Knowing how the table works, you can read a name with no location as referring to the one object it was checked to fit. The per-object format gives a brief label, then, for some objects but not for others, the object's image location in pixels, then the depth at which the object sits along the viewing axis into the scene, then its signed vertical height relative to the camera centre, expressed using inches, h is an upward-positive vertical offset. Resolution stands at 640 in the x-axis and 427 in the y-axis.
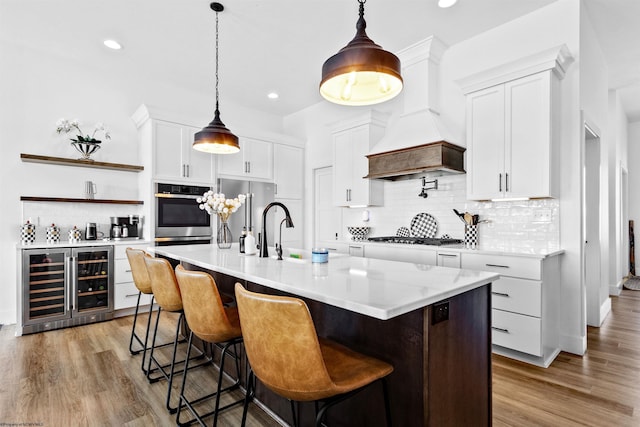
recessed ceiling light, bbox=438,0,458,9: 118.6 +75.7
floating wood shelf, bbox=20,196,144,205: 152.5 +7.2
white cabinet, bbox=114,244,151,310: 156.1 -32.0
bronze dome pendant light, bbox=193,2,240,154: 113.4 +26.9
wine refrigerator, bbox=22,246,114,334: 136.1 -30.9
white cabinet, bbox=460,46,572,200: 112.4 +31.5
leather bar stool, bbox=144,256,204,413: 82.7 -18.1
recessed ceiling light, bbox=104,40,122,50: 148.1 +76.0
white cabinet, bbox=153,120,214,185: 170.9 +31.2
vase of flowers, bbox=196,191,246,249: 112.8 +3.2
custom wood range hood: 136.7 +35.1
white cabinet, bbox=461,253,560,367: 105.0 -29.2
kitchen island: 52.2 -20.3
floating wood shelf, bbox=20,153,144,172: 150.3 +25.1
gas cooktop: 139.4 -10.5
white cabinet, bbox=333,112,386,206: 178.2 +28.9
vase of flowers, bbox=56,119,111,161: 159.2 +38.5
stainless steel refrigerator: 197.0 +9.9
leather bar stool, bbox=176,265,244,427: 65.6 -19.4
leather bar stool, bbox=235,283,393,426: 45.4 -20.3
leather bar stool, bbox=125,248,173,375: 101.7 -17.7
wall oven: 170.6 -0.8
